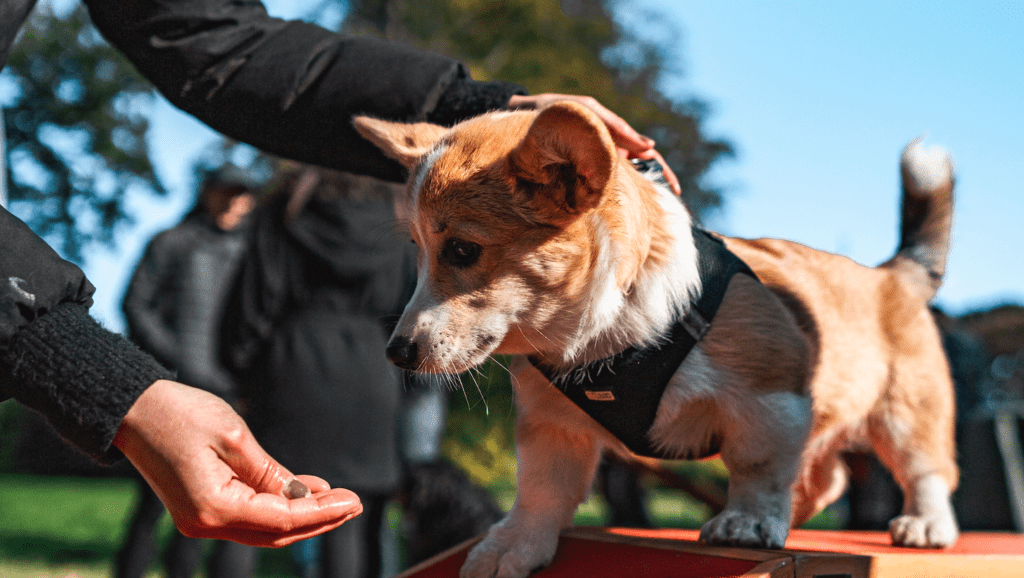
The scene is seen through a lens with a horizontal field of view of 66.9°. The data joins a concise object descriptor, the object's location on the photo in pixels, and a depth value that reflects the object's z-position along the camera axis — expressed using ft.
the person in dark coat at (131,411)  4.41
